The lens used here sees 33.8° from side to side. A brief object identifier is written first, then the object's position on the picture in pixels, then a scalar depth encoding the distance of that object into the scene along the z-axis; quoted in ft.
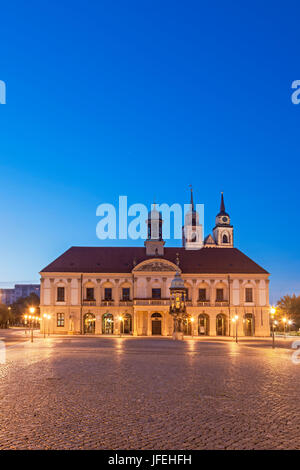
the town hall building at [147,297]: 247.29
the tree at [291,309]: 312.50
